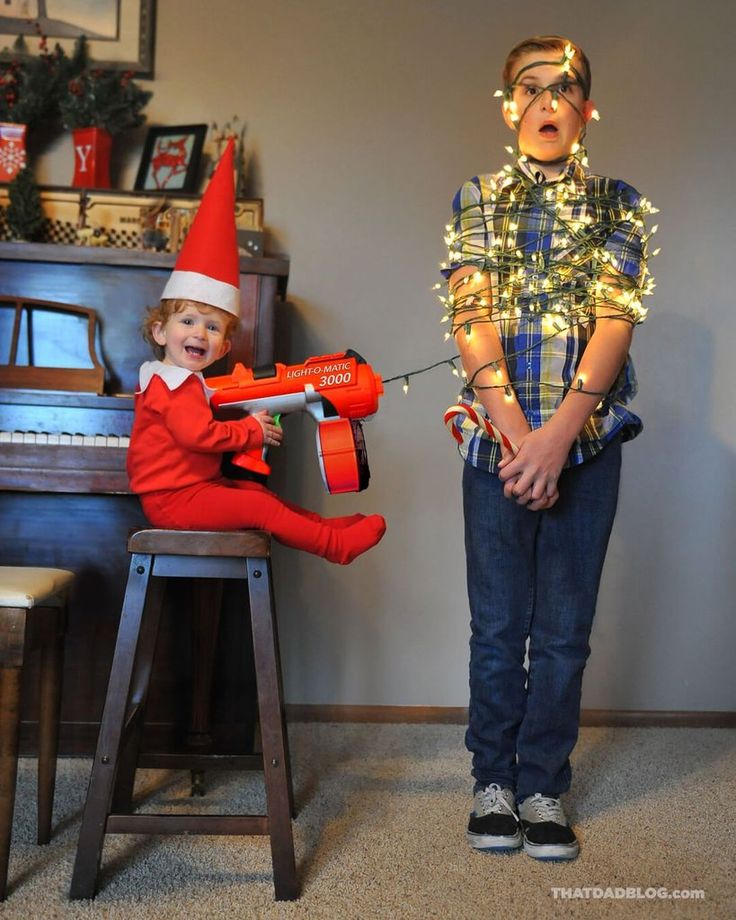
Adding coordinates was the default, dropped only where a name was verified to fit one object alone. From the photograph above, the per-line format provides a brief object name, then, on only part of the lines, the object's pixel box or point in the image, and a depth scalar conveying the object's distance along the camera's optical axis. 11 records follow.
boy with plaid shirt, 1.66
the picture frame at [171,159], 2.48
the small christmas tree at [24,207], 2.28
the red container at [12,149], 2.41
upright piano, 2.14
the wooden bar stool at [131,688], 1.46
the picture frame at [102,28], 2.51
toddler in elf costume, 1.66
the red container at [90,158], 2.44
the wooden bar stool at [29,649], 1.49
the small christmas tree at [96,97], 2.45
